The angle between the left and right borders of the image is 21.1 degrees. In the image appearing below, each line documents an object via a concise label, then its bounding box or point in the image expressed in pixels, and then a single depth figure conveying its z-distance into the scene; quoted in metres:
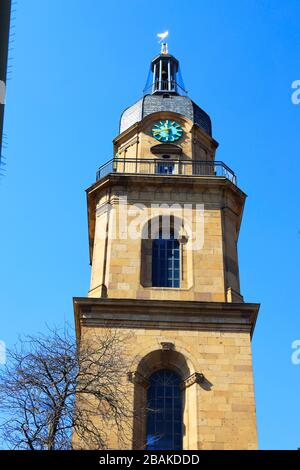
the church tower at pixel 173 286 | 27.22
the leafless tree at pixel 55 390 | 20.16
